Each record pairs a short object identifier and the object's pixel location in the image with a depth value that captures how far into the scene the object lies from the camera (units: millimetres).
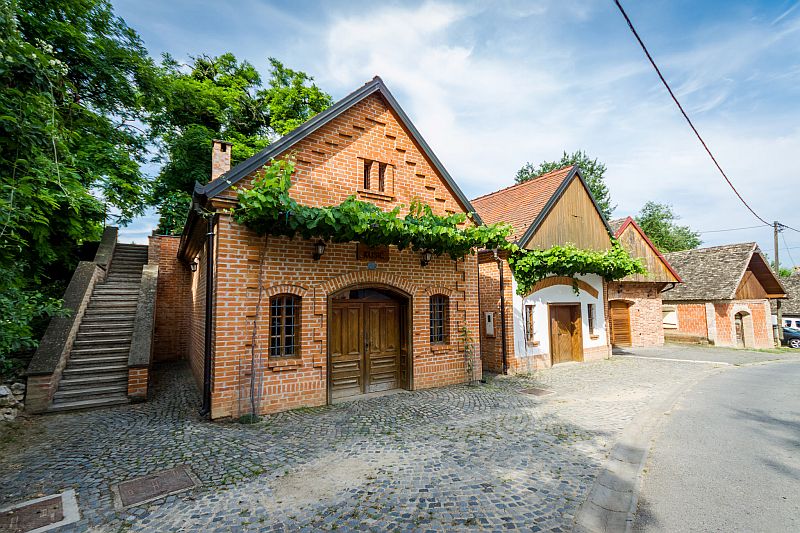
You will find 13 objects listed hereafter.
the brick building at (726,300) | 19734
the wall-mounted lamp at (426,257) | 8727
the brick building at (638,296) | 17797
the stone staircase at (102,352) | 7473
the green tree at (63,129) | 3949
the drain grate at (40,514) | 3605
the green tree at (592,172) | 34938
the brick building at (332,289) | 6801
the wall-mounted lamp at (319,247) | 7262
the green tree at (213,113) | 17141
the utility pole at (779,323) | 21297
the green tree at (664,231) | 42531
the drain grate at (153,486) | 4059
